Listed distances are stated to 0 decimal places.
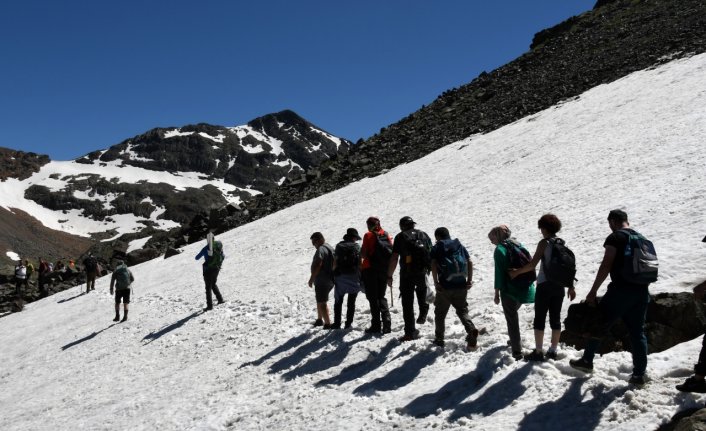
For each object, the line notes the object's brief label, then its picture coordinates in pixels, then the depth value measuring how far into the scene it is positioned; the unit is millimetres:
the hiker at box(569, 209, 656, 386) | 6379
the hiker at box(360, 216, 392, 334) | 10750
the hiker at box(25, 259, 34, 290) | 35594
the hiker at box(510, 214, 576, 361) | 7258
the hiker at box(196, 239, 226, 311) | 16688
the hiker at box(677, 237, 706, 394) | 5855
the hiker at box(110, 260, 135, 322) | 18875
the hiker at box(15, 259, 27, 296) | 33625
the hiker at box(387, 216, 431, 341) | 9820
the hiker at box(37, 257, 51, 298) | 33984
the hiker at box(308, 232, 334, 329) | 12102
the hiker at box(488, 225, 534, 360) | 7949
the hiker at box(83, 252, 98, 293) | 27944
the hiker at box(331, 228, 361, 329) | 11484
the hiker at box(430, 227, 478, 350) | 8883
